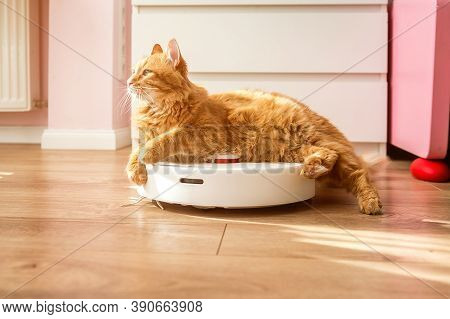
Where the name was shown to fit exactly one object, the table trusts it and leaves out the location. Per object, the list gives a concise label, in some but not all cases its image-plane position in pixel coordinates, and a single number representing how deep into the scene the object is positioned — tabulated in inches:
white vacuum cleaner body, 47.4
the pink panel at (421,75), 62.4
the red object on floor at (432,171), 68.6
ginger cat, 50.5
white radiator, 110.4
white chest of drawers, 83.6
